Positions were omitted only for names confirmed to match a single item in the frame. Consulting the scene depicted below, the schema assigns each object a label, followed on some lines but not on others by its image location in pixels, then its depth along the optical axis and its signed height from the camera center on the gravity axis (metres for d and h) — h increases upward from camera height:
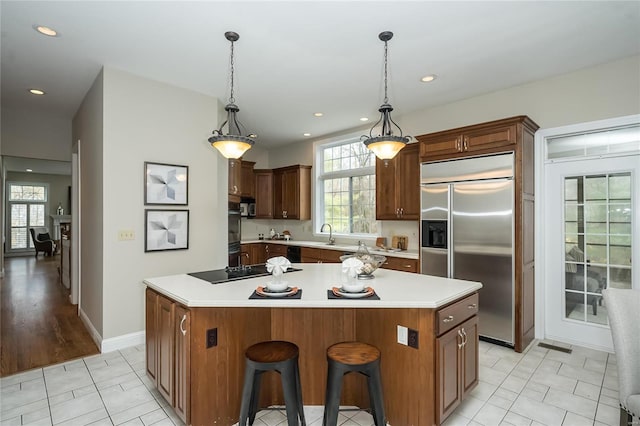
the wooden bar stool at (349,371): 1.83 -0.94
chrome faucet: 5.68 -0.43
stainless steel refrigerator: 3.34 -0.17
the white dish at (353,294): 1.90 -0.47
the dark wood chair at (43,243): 10.76 -0.92
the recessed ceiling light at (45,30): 2.59 +1.51
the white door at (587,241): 3.16 -0.28
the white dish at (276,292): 1.91 -0.47
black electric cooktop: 2.36 -0.47
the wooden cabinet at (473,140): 3.31 +0.84
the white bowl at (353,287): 1.94 -0.44
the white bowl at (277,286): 1.96 -0.44
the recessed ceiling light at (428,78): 3.47 +1.49
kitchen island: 1.89 -0.81
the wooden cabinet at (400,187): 4.39 +0.40
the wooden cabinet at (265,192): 6.77 +0.48
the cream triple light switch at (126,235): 3.33 -0.20
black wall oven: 4.79 -0.29
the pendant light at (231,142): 2.58 +0.59
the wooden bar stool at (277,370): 1.85 -0.93
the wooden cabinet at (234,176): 4.93 +0.62
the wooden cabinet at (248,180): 6.47 +0.72
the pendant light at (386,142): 2.62 +0.60
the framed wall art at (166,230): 3.52 -0.17
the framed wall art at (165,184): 3.51 +0.35
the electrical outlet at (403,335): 1.98 -0.74
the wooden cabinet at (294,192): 6.26 +0.45
